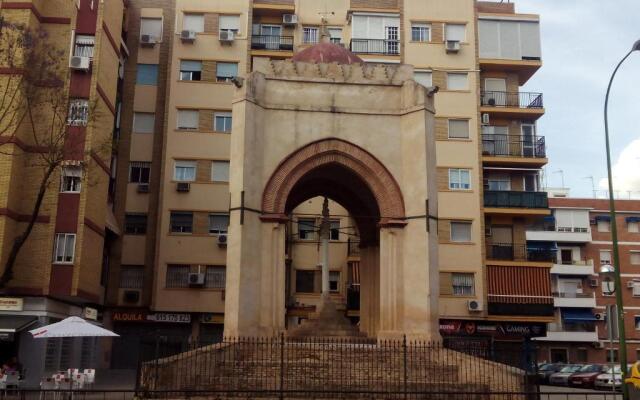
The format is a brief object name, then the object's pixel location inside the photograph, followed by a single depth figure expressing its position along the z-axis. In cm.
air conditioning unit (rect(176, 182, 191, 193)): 3691
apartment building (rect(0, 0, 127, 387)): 2706
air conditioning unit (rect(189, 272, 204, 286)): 3562
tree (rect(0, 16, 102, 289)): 2077
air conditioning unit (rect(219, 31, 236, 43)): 3906
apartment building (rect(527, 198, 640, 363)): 5097
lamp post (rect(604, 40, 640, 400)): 1791
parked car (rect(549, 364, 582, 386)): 3644
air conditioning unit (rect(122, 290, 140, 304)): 3616
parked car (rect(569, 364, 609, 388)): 3444
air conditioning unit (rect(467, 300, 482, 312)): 3591
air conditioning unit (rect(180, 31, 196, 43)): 3866
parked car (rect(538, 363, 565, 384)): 3734
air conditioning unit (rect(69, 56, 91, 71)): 2961
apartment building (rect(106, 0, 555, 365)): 3638
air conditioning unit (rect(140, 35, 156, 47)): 3881
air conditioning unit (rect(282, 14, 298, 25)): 4019
